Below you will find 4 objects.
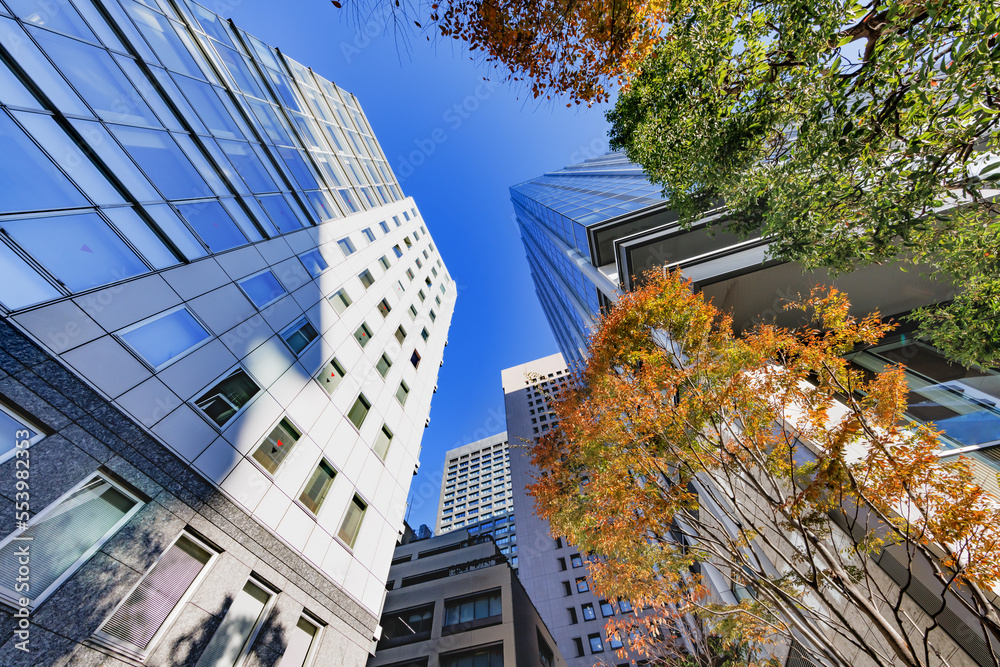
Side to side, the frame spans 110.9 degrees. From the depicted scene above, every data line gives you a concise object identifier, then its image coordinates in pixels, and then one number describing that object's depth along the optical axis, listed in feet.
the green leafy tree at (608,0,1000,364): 16.44
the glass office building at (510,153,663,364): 76.28
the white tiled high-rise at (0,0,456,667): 19.15
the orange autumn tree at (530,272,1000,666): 16.47
